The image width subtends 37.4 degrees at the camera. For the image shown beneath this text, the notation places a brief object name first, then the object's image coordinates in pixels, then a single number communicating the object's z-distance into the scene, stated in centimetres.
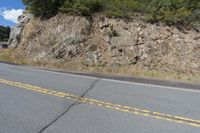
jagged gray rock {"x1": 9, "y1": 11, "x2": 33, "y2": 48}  2552
